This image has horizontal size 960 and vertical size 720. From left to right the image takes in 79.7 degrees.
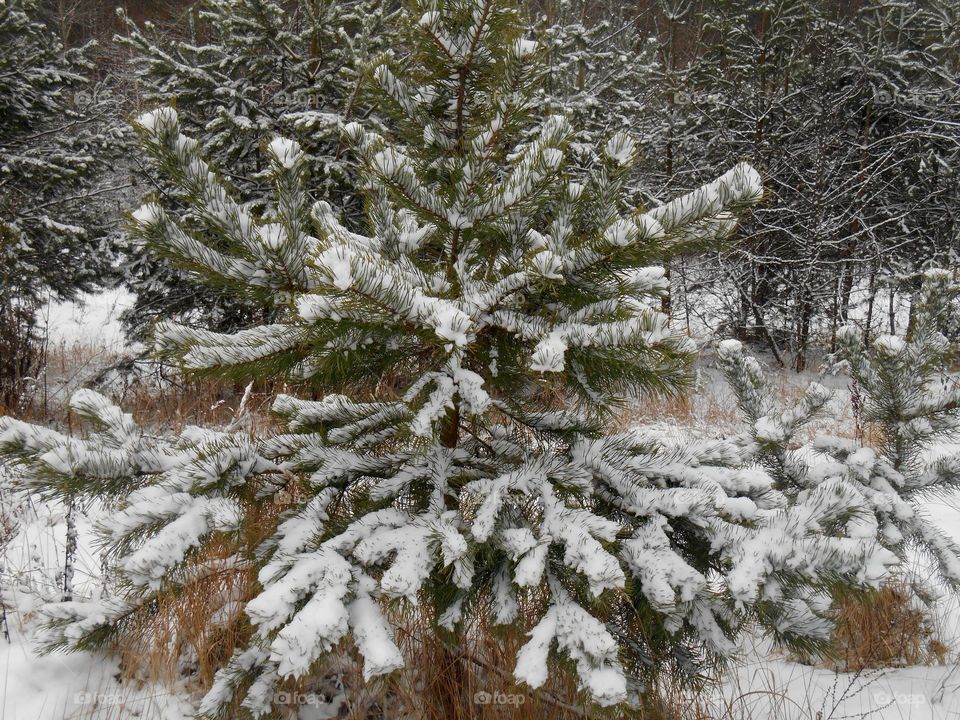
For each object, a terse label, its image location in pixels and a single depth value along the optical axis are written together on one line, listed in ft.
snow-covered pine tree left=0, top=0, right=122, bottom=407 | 15.83
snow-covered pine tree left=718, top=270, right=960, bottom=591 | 5.80
